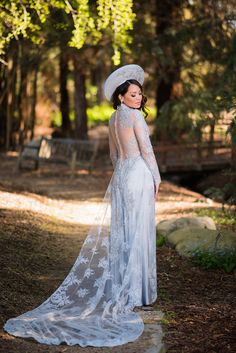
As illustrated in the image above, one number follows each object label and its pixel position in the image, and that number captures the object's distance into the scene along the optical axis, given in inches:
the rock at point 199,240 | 297.3
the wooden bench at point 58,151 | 612.4
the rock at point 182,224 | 351.3
